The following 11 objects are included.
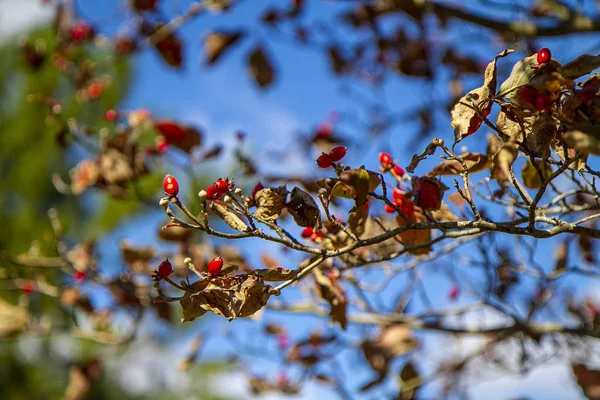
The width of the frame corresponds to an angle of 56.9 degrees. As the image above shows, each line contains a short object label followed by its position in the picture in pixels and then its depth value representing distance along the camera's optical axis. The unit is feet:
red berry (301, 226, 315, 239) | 3.17
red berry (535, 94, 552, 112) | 2.17
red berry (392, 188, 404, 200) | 3.33
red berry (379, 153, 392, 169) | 3.24
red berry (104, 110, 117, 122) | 6.07
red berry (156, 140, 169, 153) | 5.99
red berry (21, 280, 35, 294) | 6.48
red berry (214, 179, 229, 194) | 2.63
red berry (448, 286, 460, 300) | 7.43
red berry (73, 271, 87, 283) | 6.05
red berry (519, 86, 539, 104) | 2.19
